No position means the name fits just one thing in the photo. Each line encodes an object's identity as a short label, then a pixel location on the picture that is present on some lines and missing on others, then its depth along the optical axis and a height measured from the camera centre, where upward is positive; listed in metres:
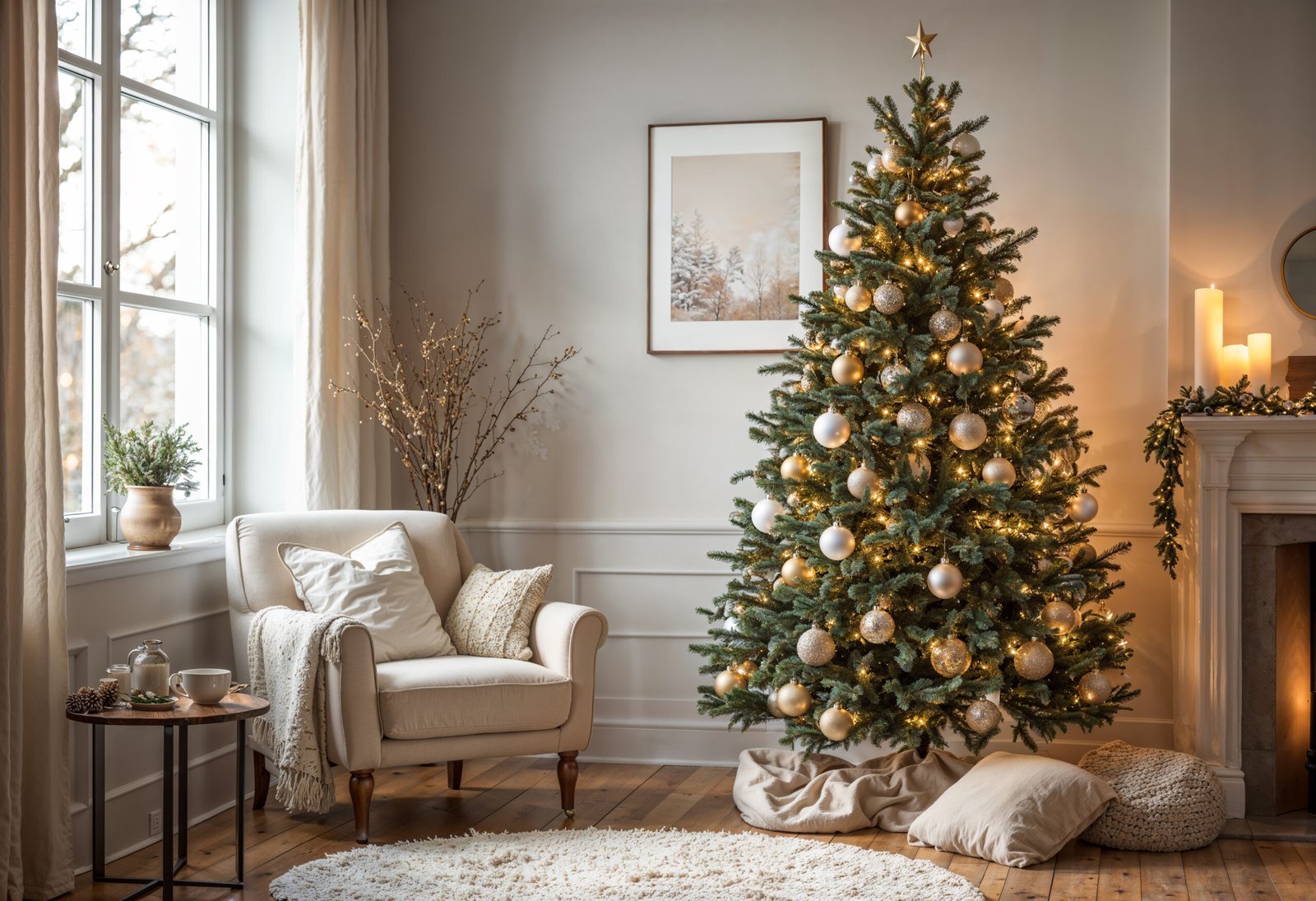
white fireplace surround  3.71 -0.29
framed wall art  4.40 +0.76
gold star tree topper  3.74 +1.23
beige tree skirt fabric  3.55 -1.08
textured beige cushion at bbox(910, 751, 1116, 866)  3.26 -1.05
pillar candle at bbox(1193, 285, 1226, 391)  3.92 +0.32
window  3.50 +0.64
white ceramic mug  2.90 -0.60
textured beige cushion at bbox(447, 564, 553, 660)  3.77 -0.56
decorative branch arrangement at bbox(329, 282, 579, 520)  4.46 +0.17
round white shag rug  2.94 -1.13
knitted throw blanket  3.27 -0.75
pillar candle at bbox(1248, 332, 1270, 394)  3.94 +0.25
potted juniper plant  3.46 -0.13
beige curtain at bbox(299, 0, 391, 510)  4.16 +0.72
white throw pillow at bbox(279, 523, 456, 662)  3.65 -0.49
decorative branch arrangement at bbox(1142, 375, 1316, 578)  3.71 +0.05
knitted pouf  3.40 -1.07
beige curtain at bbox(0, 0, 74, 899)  2.74 -0.12
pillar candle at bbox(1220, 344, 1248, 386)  3.92 +0.23
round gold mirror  4.00 +0.54
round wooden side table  2.78 -0.79
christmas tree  3.47 -0.21
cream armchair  3.28 -0.72
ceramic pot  3.46 -0.23
